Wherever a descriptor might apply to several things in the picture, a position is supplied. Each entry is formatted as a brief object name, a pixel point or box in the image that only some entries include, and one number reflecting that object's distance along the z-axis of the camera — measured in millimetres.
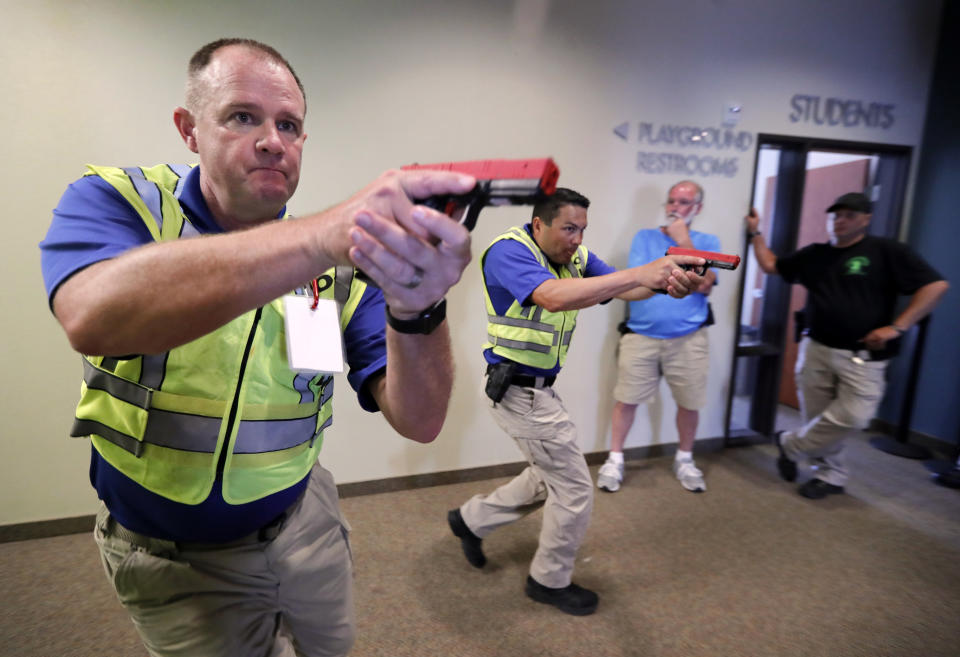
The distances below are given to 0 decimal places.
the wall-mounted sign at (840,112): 3455
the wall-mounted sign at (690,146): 3156
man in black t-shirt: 2840
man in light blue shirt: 3039
